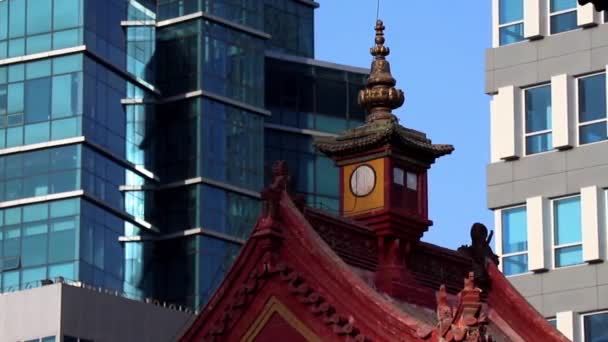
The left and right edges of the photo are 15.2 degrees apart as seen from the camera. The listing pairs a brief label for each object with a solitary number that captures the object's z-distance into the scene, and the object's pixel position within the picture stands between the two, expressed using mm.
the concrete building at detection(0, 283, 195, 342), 95188
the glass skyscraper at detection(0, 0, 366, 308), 108125
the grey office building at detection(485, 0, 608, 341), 66125
